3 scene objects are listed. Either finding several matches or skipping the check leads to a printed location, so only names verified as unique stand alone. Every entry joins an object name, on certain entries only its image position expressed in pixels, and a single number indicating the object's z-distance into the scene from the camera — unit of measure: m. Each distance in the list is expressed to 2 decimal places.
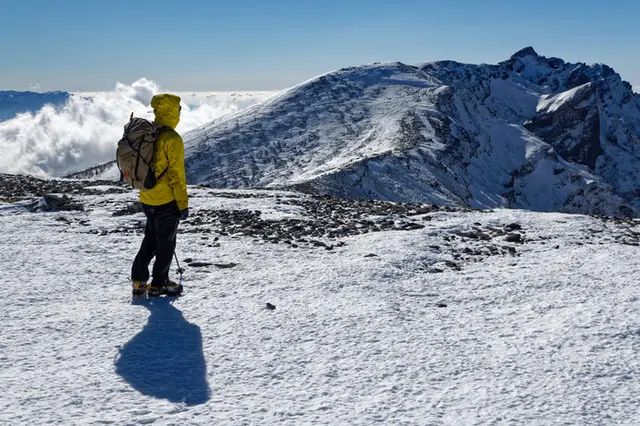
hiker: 7.98
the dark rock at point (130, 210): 17.03
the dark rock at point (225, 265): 10.88
